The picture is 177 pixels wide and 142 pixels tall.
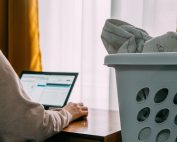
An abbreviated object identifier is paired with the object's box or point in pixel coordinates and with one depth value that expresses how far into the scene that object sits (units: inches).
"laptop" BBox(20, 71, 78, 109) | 116.6
